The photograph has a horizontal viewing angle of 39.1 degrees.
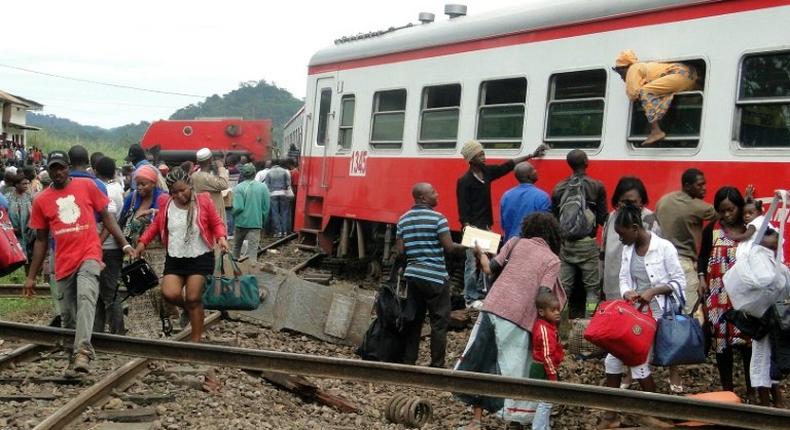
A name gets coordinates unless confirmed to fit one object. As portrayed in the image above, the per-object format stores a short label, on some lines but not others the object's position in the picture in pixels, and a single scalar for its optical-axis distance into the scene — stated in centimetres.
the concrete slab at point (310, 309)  1102
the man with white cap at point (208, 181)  1166
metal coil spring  757
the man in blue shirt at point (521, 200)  962
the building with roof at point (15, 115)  5172
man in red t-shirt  798
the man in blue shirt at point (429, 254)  881
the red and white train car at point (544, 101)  862
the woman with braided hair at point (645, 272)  700
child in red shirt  686
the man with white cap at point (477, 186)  1053
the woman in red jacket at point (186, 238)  858
